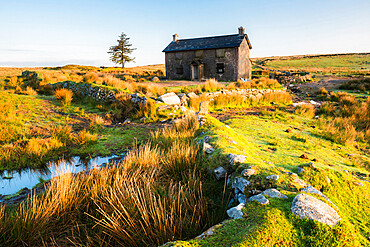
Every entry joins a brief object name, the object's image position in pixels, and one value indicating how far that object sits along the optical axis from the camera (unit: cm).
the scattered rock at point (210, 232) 179
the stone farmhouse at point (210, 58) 2344
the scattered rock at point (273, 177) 259
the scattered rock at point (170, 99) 955
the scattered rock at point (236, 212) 198
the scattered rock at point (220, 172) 323
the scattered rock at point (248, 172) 276
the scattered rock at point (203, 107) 855
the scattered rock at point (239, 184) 265
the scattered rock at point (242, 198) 249
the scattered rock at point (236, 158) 321
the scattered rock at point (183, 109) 911
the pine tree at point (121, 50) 5128
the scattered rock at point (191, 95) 1065
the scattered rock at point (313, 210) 180
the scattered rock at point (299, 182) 255
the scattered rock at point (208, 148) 394
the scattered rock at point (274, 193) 221
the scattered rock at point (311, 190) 224
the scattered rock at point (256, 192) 248
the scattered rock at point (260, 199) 209
